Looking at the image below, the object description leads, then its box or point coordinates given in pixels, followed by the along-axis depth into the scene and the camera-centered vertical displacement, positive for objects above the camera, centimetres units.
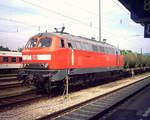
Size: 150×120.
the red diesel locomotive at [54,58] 995 +25
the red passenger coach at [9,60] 2649 +36
